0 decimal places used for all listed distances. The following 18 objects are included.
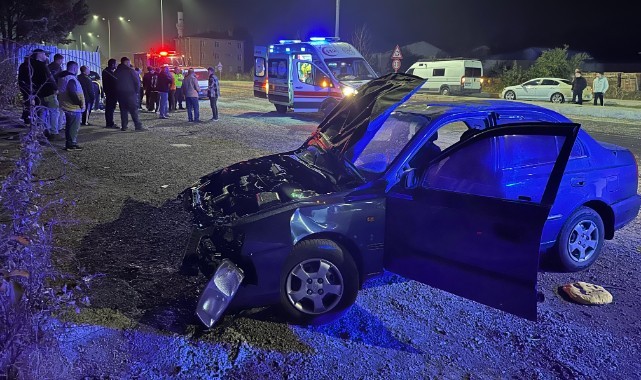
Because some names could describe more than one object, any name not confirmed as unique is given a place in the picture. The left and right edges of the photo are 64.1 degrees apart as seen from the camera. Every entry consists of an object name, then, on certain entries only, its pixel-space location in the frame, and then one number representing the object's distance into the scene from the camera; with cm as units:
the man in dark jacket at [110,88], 1296
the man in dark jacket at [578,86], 2372
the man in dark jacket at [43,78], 975
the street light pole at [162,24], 4981
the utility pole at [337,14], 2821
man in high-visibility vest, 2000
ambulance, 1669
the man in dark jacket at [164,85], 1603
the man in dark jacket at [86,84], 1239
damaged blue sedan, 350
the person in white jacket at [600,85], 2311
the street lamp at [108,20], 5505
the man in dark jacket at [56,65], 1110
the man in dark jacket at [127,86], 1261
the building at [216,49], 8272
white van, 3169
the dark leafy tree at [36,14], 2472
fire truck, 2931
